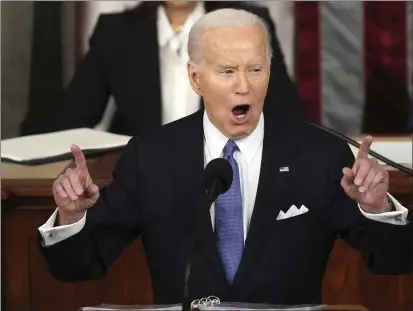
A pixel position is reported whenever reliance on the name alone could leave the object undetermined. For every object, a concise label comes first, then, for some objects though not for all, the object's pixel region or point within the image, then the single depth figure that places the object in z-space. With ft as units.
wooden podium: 32.85
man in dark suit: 31.99
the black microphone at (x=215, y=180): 30.91
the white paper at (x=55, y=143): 32.87
